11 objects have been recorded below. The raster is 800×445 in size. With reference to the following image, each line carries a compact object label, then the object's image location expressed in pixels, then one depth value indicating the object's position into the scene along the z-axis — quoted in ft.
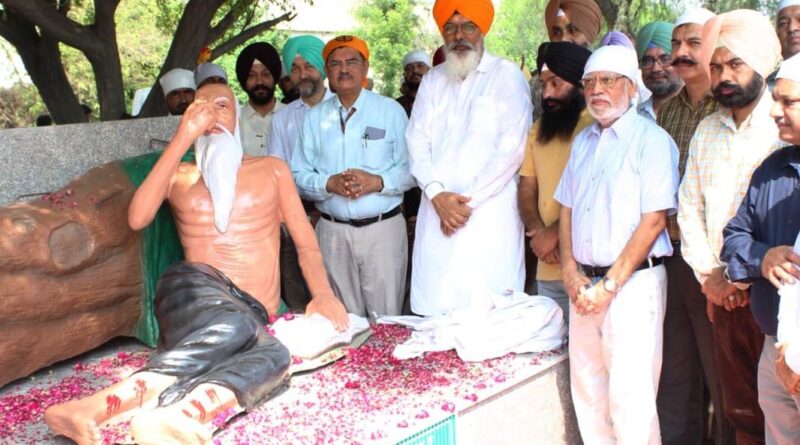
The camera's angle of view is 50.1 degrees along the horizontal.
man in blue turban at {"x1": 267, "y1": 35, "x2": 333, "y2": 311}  17.83
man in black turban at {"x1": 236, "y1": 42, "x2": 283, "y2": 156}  19.84
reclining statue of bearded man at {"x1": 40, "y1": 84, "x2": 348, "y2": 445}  10.50
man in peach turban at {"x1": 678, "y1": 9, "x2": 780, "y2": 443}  11.48
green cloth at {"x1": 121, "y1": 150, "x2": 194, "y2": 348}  14.96
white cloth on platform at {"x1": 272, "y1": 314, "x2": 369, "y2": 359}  13.12
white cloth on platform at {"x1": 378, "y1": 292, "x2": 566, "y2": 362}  13.71
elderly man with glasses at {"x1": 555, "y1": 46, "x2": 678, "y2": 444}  12.01
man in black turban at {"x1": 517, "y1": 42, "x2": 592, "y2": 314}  13.99
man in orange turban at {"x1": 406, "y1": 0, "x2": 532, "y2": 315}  14.82
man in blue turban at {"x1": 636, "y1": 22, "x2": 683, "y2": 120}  15.40
